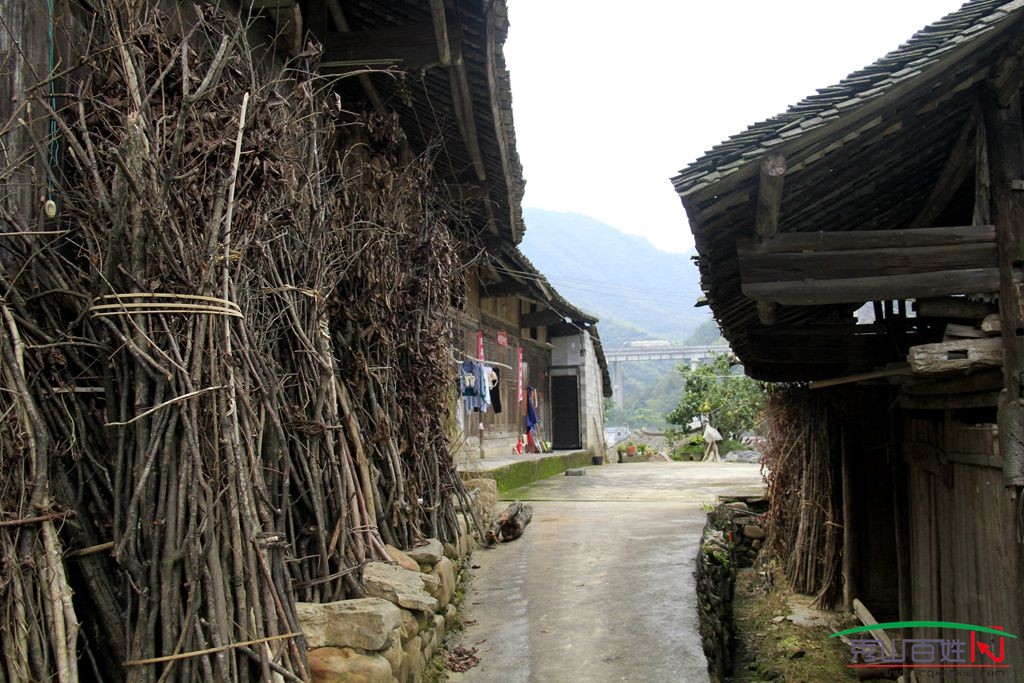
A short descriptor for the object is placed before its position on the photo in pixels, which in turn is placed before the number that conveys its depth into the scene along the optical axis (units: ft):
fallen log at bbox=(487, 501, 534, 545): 26.37
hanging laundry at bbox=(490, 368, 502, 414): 41.04
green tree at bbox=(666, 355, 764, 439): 91.56
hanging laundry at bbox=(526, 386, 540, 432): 54.12
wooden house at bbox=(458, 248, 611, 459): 41.42
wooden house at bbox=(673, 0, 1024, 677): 12.71
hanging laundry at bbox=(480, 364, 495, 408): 37.09
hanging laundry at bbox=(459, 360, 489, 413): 35.94
